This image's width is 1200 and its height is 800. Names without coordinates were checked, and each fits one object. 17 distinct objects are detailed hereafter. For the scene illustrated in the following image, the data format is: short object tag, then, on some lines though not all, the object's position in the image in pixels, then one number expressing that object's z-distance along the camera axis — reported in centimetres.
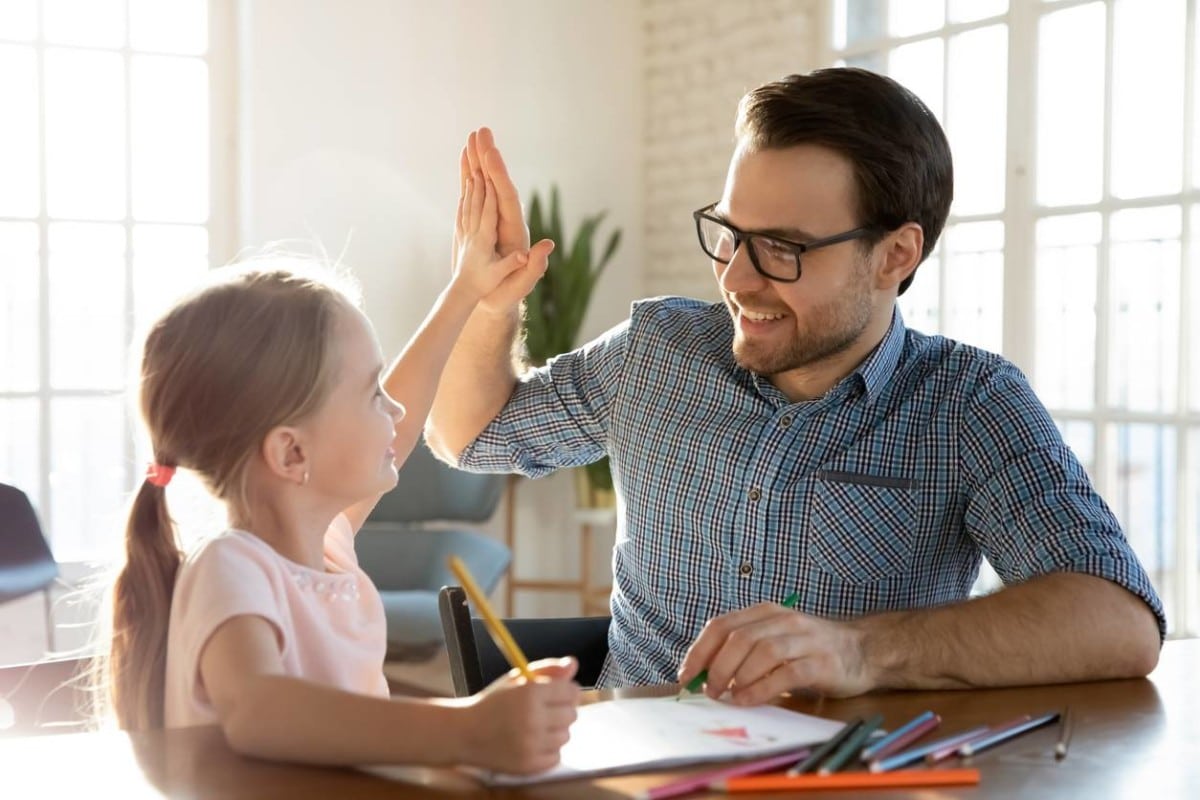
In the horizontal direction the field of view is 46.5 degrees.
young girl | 127
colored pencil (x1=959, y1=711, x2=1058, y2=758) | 121
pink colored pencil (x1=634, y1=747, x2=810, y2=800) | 107
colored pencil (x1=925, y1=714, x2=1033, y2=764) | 118
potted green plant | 536
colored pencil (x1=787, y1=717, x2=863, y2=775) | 113
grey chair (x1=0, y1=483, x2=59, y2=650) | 402
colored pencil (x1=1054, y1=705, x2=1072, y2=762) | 121
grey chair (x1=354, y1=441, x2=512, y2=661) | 443
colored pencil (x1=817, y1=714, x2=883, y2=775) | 114
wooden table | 108
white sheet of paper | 114
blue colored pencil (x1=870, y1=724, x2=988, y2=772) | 115
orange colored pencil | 110
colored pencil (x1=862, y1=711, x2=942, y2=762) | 119
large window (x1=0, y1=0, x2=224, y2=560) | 482
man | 193
